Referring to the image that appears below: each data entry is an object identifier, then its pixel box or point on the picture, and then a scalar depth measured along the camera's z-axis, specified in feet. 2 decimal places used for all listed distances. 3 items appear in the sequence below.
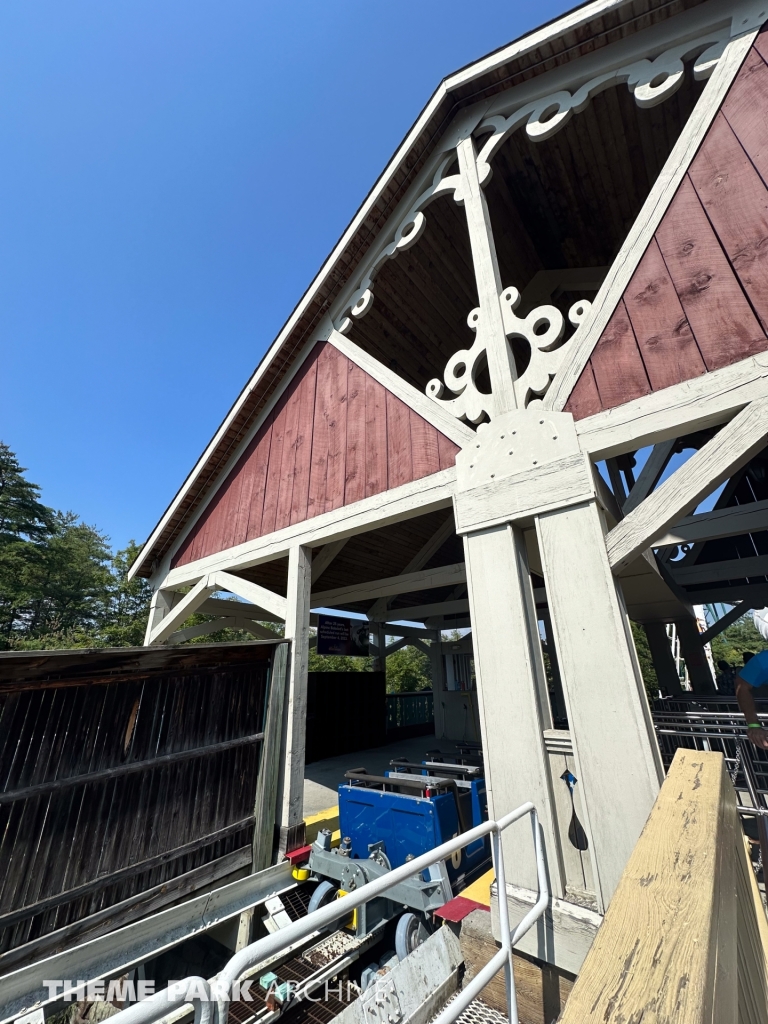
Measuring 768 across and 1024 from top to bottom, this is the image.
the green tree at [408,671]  97.81
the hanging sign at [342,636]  35.78
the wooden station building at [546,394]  9.29
